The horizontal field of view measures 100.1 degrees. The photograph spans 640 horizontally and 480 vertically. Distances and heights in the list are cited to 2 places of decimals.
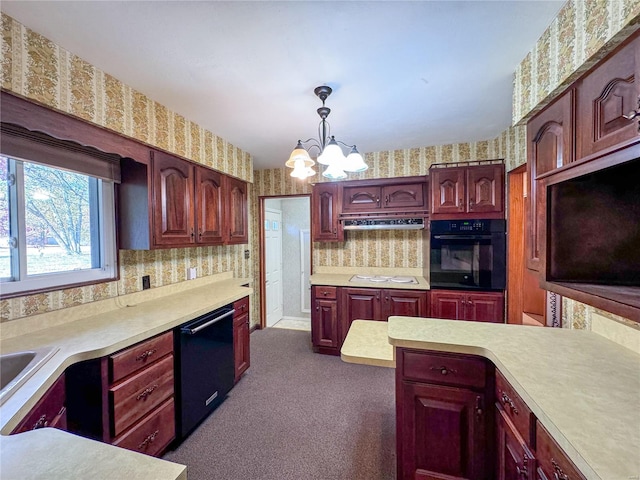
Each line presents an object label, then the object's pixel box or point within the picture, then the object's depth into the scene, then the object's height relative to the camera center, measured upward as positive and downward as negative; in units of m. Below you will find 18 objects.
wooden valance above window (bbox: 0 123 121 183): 1.36 +0.52
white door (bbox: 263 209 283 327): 4.22 -0.44
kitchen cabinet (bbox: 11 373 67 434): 0.94 -0.68
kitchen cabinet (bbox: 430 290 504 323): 2.73 -0.73
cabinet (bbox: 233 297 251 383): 2.49 -0.96
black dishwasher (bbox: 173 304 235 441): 1.82 -0.96
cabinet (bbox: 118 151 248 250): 2.01 +0.29
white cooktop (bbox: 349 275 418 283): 3.19 -0.53
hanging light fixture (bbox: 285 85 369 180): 1.71 +0.51
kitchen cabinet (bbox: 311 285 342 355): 3.19 -0.99
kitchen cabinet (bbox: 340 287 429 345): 2.93 -0.76
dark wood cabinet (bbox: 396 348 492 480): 1.31 -0.91
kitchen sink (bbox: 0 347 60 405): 1.21 -0.56
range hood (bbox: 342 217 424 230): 3.17 +0.16
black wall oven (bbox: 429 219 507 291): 2.71 -0.19
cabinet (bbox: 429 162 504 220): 2.74 +0.47
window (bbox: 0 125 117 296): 1.48 +0.09
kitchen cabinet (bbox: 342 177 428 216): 3.21 +0.51
